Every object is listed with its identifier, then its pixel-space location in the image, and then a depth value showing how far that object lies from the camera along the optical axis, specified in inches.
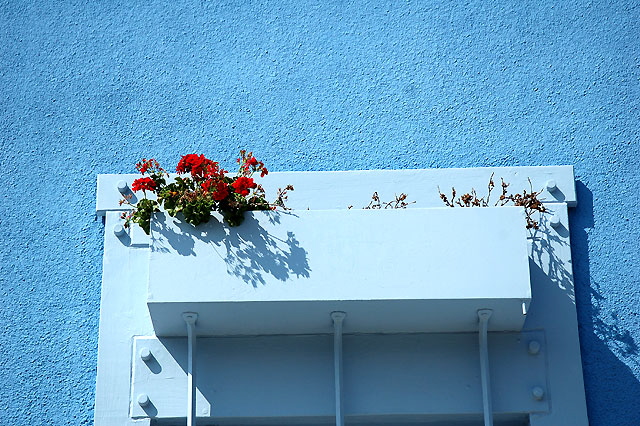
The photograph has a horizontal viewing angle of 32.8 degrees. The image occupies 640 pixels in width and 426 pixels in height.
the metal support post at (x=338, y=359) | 167.3
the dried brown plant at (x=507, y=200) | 177.4
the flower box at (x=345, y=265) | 161.3
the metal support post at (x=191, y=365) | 167.0
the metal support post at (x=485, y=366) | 166.7
